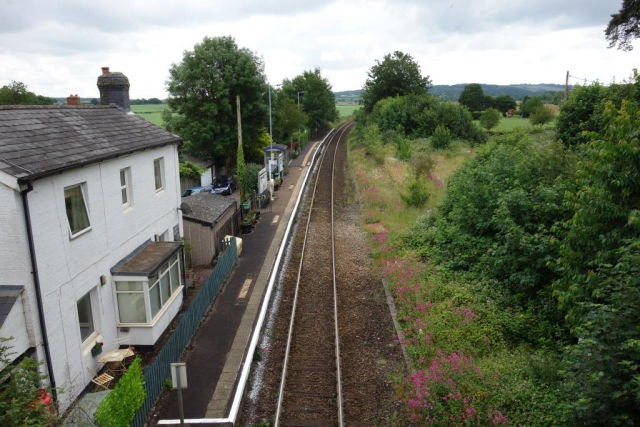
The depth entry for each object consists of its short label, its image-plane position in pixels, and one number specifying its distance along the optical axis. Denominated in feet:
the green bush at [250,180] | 86.03
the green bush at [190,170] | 111.18
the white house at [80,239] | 26.91
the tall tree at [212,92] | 120.88
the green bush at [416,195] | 77.77
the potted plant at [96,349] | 33.96
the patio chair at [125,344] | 36.19
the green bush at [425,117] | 156.66
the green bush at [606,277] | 19.29
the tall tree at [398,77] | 211.00
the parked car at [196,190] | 98.79
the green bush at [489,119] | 233.96
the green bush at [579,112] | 70.59
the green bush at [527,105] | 286.62
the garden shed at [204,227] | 58.44
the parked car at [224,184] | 107.14
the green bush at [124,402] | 24.21
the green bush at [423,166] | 92.38
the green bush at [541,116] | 207.67
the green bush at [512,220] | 37.42
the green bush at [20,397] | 20.13
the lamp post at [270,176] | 98.38
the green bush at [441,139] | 141.41
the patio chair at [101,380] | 32.63
